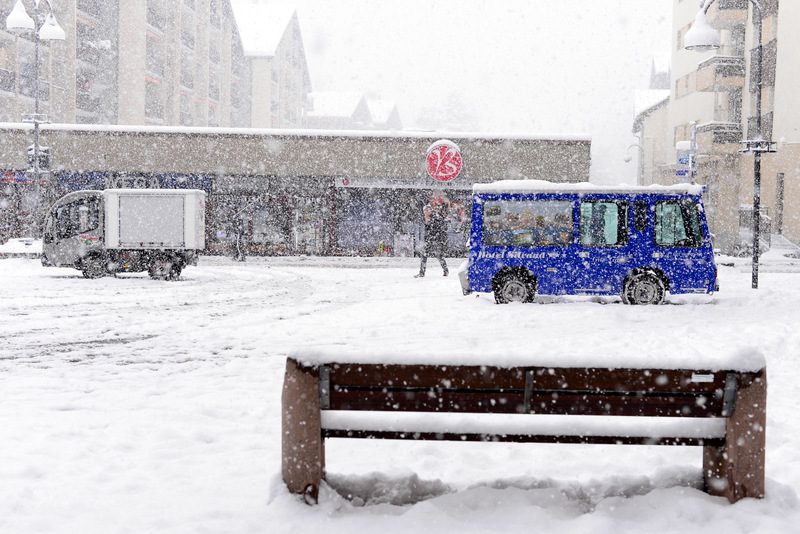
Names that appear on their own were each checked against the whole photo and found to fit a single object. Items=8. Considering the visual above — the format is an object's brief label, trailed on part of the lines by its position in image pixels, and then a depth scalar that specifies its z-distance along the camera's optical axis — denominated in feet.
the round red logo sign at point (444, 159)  103.19
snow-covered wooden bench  13.67
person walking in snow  65.67
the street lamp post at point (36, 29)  85.10
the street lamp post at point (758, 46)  54.39
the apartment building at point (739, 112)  114.01
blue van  49.29
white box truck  71.82
